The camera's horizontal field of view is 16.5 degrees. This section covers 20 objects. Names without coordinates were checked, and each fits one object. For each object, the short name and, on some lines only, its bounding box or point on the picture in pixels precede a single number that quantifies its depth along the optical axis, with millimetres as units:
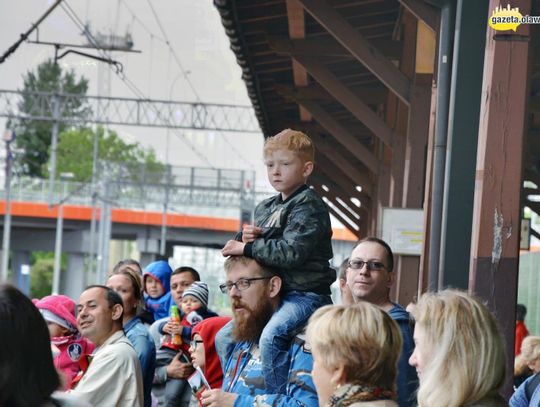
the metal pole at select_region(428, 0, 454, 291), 14228
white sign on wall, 20748
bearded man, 7764
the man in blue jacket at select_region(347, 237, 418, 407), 8300
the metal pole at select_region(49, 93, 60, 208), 76800
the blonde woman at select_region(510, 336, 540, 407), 8018
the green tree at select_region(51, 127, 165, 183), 176563
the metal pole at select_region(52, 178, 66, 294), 82812
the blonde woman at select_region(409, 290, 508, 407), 5667
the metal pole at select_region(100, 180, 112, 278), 79241
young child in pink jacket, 10487
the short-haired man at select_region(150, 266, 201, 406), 11289
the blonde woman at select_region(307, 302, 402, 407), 5583
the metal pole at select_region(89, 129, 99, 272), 91821
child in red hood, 9775
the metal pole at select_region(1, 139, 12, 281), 68528
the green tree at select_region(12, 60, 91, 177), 186417
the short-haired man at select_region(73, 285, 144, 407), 8832
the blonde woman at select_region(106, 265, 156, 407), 10476
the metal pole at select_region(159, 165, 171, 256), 100803
